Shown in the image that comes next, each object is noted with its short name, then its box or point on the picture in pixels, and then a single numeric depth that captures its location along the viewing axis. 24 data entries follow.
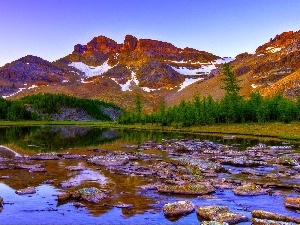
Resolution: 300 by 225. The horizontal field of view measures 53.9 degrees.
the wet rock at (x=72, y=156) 39.95
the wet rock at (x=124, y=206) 20.28
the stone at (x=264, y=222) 16.64
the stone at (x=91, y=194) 21.57
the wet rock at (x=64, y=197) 21.72
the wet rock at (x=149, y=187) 24.58
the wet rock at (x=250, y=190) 23.20
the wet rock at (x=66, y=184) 25.13
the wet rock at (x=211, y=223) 16.16
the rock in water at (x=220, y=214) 17.65
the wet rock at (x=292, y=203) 20.20
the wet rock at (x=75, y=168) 32.02
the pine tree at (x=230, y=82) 125.72
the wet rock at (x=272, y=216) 17.59
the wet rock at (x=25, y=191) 23.34
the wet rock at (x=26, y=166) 32.35
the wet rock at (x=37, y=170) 30.85
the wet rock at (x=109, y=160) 34.76
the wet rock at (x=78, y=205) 20.36
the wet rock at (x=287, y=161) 34.86
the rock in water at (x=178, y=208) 18.98
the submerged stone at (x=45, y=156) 38.19
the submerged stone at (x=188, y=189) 23.21
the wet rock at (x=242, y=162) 34.43
